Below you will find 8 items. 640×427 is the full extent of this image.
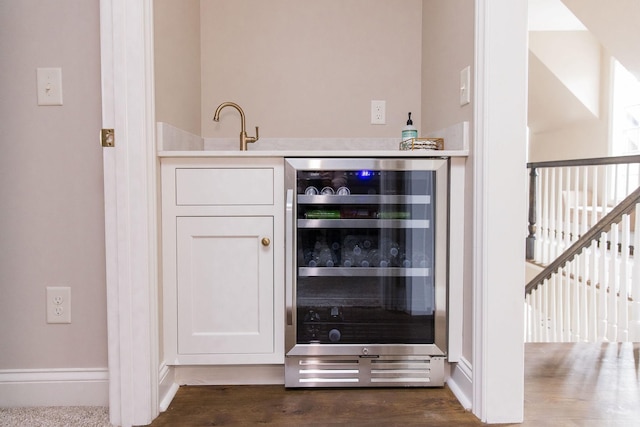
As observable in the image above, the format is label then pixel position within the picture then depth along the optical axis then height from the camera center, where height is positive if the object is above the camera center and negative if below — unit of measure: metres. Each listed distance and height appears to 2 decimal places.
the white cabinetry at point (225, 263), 1.67 -0.24
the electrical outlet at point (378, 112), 2.29 +0.46
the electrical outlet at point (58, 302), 1.59 -0.37
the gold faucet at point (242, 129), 2.14 +0.35
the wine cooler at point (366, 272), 1.68 -0.28
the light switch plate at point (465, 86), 1.58 +0.42
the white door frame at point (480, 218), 1.45 -0.06
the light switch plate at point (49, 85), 1.56 +0.41
